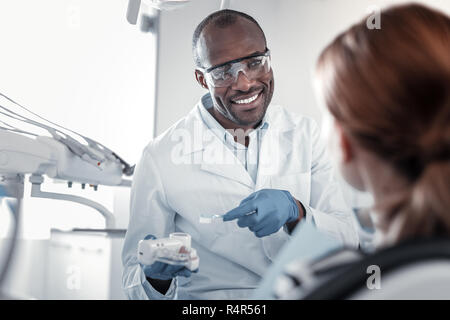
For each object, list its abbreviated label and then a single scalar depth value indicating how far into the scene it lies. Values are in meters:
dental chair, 0.49
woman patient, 0.57
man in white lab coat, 1.46
